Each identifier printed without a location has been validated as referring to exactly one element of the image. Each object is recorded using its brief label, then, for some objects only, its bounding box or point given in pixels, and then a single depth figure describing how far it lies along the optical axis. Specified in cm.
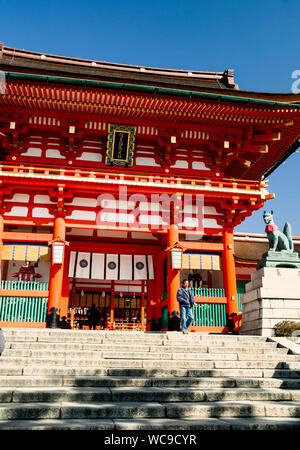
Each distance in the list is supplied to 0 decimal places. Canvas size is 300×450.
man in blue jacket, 1080
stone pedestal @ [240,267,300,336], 1078
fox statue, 1197
